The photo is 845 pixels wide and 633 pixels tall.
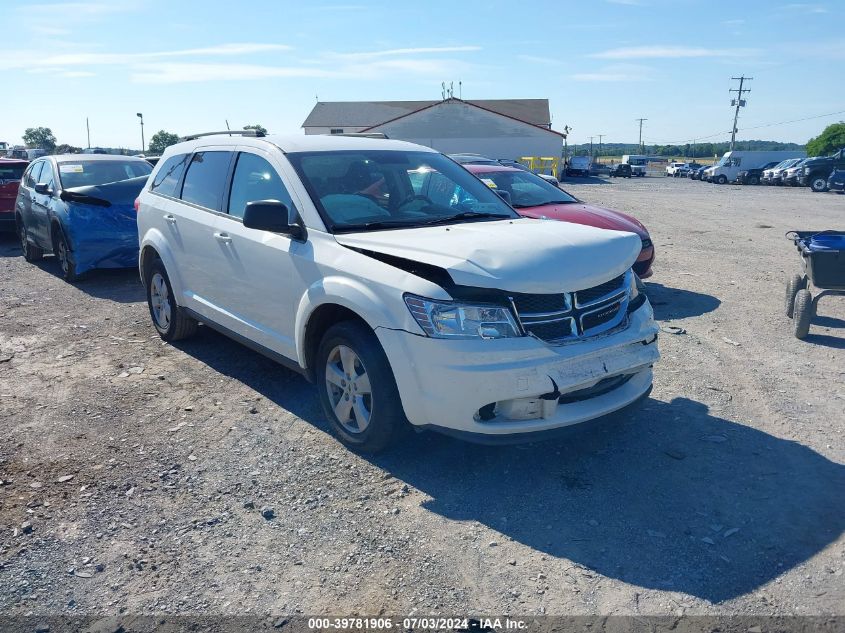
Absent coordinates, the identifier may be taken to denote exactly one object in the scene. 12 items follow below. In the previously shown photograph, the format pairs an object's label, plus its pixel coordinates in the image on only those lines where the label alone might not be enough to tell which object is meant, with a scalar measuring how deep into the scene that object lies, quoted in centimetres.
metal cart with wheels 674
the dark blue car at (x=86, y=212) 984
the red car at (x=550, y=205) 857
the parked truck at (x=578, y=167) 5569
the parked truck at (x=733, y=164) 4956
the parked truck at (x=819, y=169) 3594
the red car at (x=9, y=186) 1394
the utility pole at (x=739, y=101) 9062
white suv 382
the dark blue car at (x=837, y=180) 3372
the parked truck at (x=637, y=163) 6225
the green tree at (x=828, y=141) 7382
